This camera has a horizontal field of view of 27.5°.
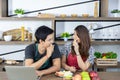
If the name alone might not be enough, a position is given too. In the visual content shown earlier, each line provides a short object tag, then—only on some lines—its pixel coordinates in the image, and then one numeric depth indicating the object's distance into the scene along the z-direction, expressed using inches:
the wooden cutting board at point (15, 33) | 159.0
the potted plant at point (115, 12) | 155.7
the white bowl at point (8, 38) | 154.3
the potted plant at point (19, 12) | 155.5
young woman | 120.1
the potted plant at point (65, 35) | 156.2
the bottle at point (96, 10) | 156.5
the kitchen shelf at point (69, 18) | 152.3
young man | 108.0
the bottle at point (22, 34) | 156.9
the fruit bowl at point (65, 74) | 95.0
